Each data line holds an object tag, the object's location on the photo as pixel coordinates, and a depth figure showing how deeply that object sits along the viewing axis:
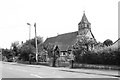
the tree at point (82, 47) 33.00
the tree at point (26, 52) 51.53
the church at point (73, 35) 63.19
